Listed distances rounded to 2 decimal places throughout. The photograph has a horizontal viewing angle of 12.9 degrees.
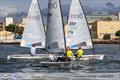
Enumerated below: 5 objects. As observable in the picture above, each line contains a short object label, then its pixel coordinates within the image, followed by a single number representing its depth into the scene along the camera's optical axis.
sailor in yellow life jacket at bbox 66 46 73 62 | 41.92
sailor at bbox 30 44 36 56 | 51.17
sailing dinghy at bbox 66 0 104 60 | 49.84
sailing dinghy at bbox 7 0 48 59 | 55.41
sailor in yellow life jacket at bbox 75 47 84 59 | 46.41
